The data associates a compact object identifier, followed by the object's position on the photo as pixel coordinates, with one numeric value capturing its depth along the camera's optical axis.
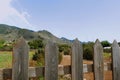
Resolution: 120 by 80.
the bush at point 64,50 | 10.69
